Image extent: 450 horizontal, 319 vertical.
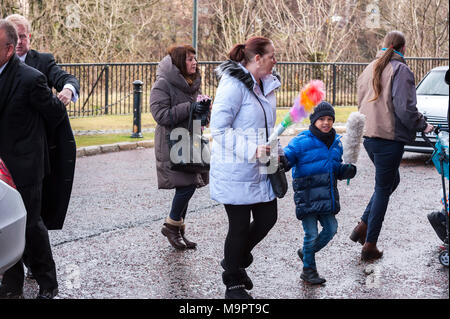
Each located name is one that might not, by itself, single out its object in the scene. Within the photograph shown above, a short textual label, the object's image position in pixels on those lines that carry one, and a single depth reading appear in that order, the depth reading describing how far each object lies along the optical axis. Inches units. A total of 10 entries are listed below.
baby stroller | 404.2
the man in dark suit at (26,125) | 387.9
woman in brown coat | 514.0
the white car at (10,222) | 355.6
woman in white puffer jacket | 385.7
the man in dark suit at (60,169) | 418.3
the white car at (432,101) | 932.0
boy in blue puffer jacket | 433.4
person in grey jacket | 480.4
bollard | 1143.0
